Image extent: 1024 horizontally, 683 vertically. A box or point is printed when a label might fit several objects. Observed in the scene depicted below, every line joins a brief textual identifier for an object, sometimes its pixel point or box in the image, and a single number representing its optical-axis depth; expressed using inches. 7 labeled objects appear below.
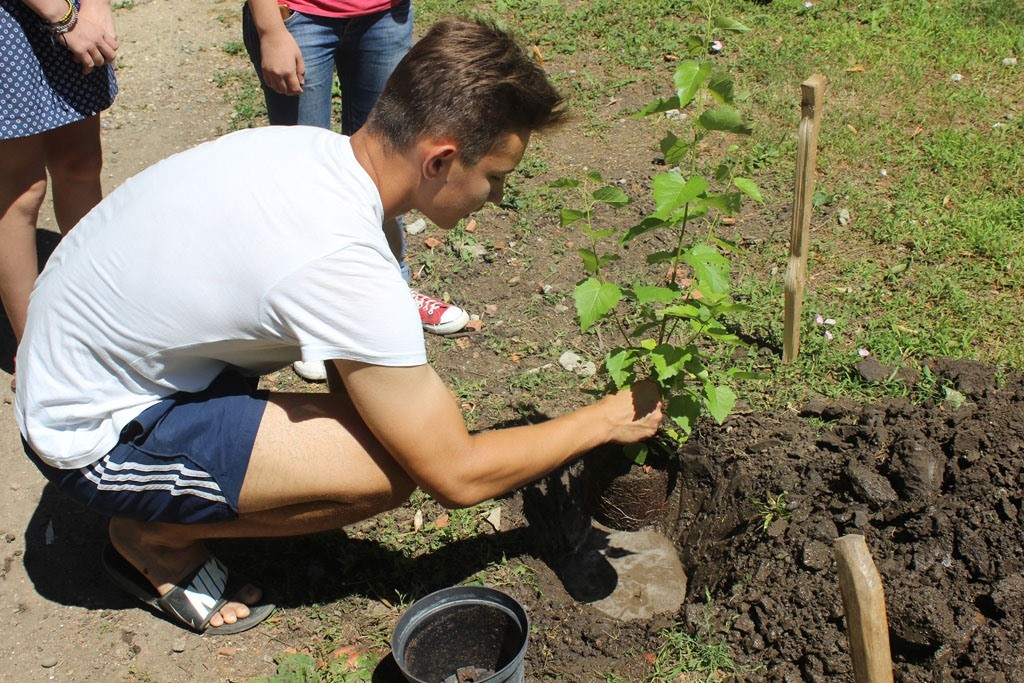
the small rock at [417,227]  167.6
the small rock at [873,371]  123.7
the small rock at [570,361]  133.6
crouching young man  75.7
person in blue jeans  117.1
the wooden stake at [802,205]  107.0
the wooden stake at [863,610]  61.8
